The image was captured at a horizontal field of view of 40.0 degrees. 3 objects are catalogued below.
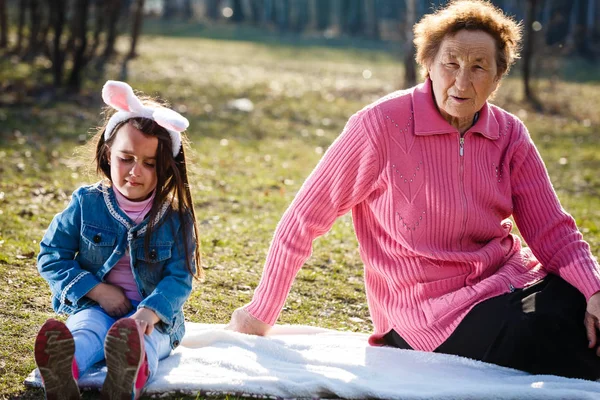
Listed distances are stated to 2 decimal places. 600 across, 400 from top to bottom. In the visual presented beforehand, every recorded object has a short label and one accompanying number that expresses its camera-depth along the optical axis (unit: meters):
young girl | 3.11
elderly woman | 3.24
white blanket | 3.02
